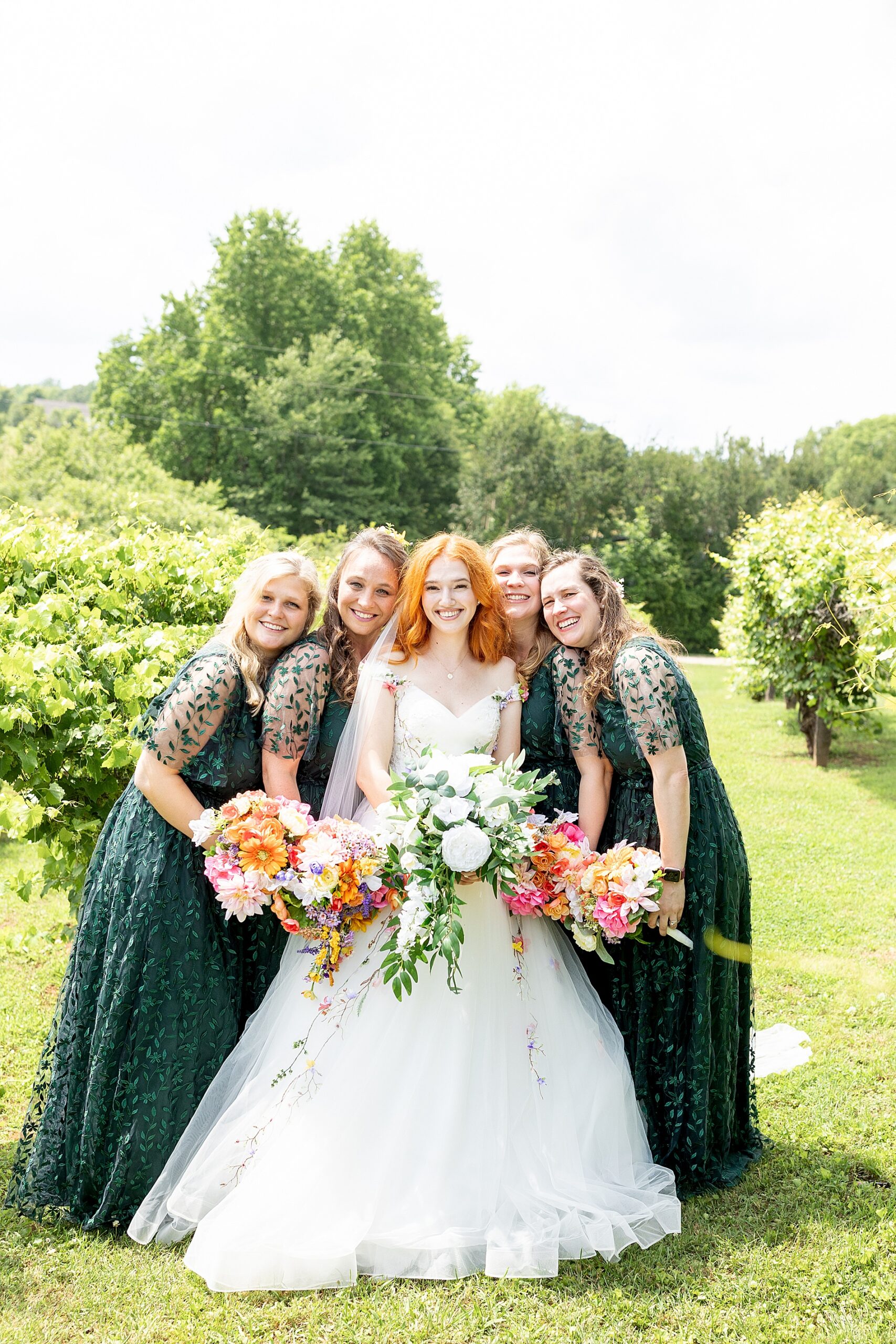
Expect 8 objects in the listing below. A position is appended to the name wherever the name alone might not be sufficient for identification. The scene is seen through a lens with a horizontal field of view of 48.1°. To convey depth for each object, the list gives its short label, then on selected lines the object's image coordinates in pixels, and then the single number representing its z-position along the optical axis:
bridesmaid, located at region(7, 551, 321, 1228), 3.56
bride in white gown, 3.24
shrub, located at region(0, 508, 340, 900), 3.97
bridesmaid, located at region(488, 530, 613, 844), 3.89
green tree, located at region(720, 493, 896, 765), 11.90
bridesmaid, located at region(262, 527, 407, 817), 3.70
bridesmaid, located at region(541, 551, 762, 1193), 3.74
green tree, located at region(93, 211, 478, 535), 35.34
